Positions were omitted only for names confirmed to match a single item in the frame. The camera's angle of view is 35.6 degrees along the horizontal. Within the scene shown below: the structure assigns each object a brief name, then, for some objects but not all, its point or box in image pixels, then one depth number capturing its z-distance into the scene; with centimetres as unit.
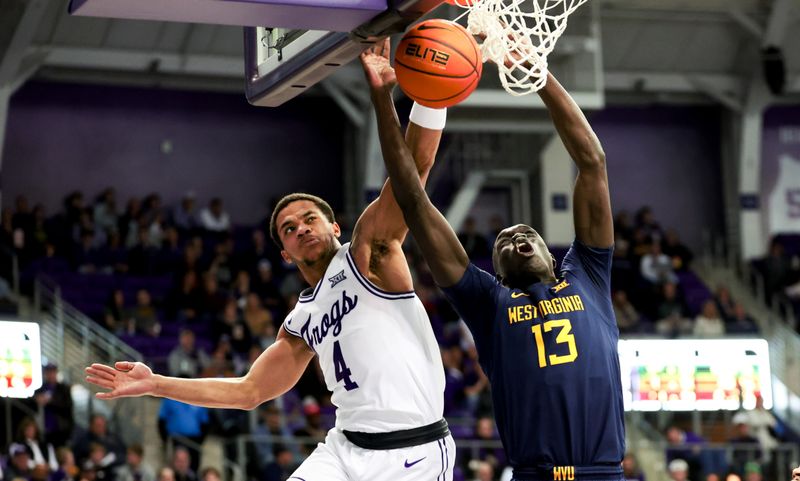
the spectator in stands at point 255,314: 1806
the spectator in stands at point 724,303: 2131
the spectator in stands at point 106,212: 2062
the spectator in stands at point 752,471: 1603
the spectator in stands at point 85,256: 1923
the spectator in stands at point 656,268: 2209
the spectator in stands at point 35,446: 1374
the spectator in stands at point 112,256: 1942
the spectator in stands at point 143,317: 1747
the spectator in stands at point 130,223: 2033
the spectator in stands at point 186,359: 1561
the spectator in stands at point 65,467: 1333
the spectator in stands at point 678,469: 1591
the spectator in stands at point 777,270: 2355
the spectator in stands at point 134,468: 1371
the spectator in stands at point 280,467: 1427
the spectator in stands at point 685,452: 1656
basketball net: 558
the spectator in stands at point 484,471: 1466
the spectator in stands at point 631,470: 1574
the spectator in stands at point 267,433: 1458
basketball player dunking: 511
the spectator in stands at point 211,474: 1335
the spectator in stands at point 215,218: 2200
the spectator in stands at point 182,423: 1494
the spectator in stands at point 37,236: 1912
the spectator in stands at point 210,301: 1845
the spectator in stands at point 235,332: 1720
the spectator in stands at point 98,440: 1414
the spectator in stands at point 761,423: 1851
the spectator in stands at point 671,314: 1961
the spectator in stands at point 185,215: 2188
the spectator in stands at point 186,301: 1834
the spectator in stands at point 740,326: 2025
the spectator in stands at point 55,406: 1484
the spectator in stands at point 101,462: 1353
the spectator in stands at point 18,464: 1322
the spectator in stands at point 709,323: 2003
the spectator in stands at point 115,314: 1747
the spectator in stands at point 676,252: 2338
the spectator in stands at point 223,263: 1956
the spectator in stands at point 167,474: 1315
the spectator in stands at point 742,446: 1698
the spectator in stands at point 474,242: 2161
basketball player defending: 564
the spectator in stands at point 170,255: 1972
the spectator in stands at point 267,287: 1891
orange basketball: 545
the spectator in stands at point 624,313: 1994
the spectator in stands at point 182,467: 1378
